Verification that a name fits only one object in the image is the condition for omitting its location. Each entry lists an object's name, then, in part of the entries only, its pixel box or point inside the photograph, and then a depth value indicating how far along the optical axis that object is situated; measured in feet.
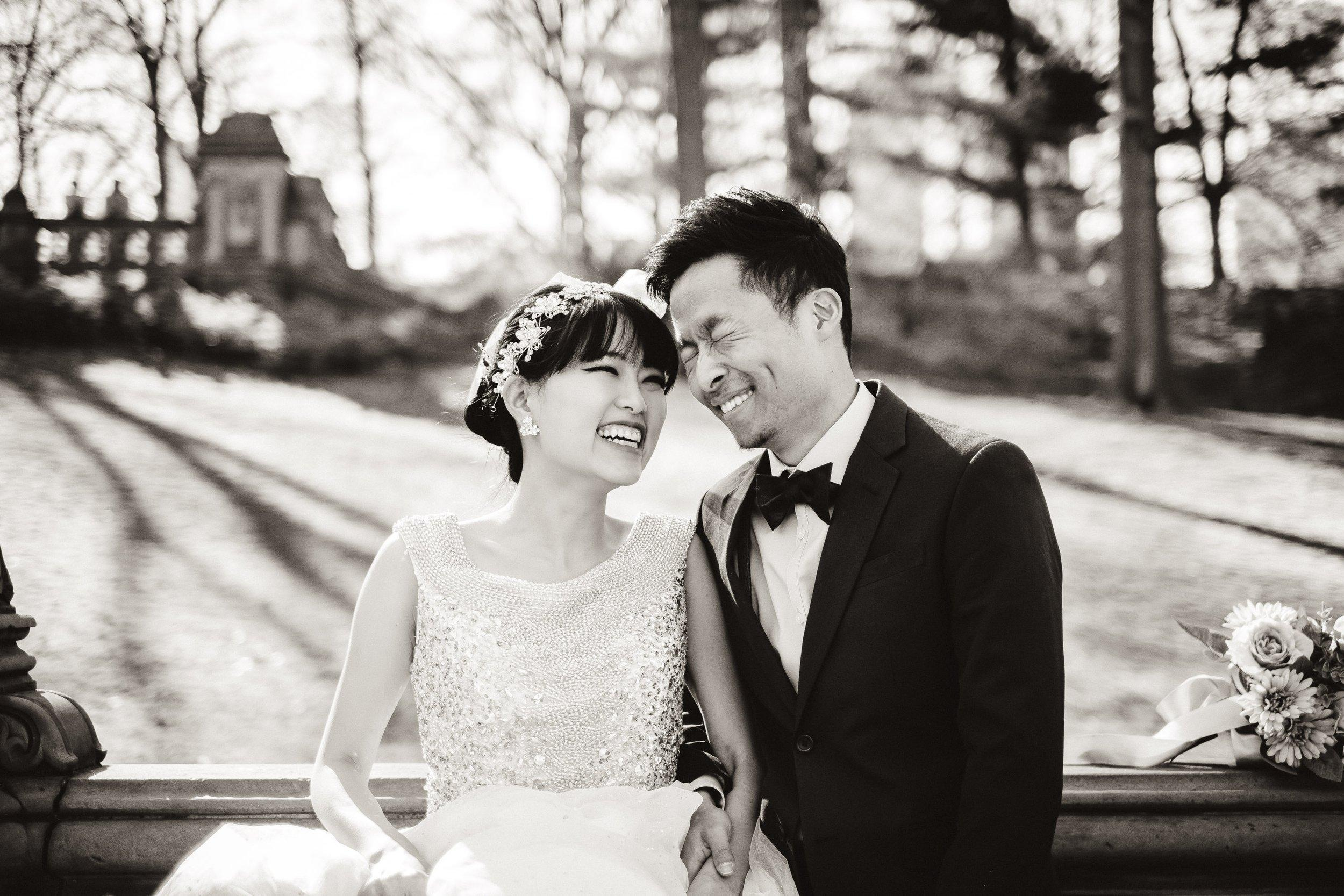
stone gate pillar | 25.55
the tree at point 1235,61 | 29.43
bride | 7.34
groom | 6.77
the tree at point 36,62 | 19.26
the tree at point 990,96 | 39.81
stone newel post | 9.20
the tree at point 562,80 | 43.24
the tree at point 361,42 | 38.68
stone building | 34.55
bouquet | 9.03
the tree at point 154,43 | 27.50
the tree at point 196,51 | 32.09
